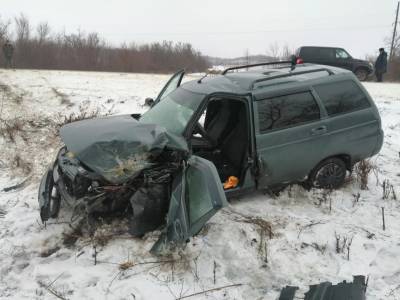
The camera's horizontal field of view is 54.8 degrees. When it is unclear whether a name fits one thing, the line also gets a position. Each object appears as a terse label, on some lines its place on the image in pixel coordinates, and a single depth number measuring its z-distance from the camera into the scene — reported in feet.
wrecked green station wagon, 13.58
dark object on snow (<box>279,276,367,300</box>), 11.12
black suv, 61.41
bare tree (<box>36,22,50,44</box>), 121.11
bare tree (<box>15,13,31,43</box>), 119.85
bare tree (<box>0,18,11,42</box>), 98.67
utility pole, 124.47
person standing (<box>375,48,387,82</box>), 62.75
